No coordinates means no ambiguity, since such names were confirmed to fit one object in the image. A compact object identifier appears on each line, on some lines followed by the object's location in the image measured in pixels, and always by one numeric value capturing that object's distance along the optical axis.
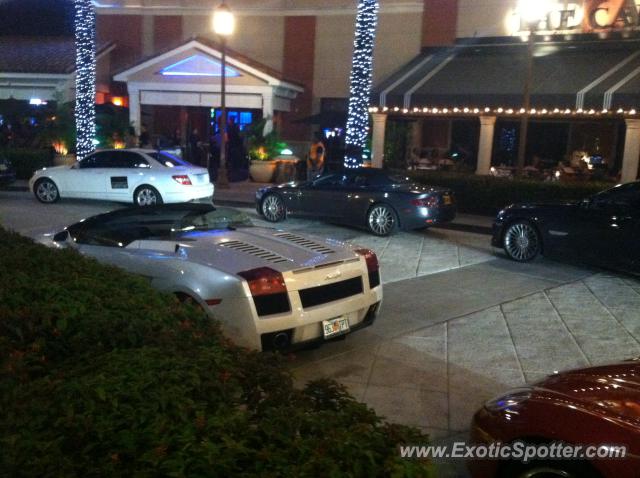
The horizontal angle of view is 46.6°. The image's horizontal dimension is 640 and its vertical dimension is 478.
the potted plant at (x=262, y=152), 24.56
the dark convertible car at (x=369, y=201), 14.09
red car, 3.38
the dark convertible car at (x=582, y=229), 10.63
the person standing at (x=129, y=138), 25.55
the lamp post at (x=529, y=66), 16.28
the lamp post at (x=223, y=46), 20.69
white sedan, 16.80
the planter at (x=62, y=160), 24.50
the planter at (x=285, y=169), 24.66
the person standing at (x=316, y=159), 22.45
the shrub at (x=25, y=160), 23.52
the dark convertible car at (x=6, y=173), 18.86
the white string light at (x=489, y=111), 19.75
